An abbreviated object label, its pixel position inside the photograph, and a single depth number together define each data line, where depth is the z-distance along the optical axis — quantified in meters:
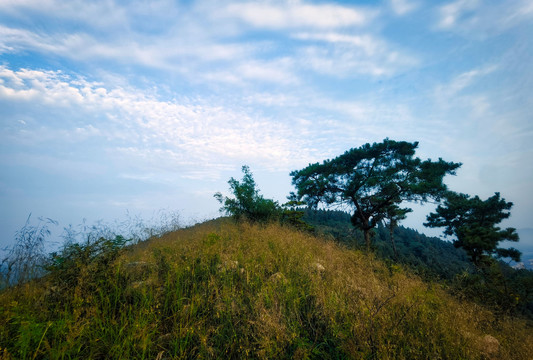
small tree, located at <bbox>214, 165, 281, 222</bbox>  11.16
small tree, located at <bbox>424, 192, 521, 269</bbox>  15.69
